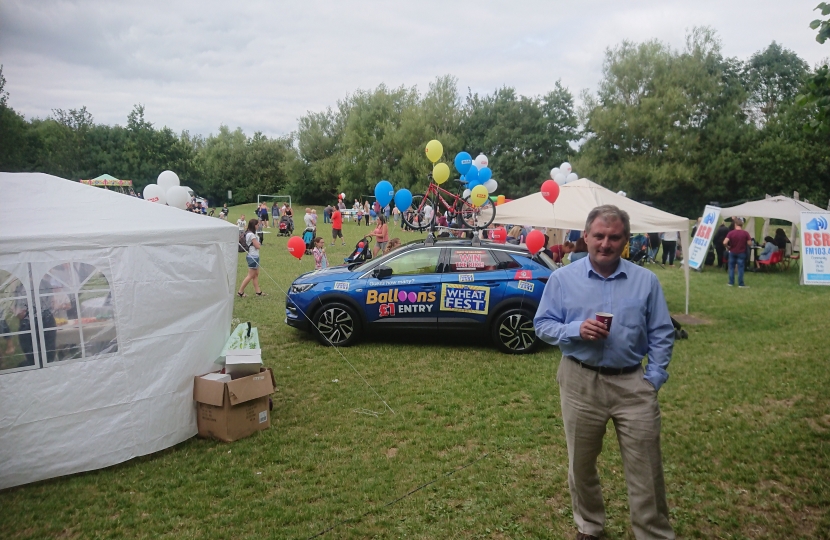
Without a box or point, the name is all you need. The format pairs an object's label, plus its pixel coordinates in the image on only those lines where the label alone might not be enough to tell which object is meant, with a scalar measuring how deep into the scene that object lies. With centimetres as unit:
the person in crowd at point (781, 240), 1755
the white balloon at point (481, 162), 1455
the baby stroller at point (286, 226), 2584
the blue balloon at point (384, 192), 1087
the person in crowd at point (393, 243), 1201
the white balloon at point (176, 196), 1220
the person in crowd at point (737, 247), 1377
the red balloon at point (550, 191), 997
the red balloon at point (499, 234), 1281
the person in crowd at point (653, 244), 1892
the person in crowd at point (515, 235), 1444
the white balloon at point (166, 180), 1336
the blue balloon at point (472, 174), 1242
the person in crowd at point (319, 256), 1218
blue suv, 798
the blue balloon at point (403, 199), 1087
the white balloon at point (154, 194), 1306
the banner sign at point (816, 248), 1388
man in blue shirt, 295
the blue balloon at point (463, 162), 1209
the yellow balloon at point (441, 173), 1121
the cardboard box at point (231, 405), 504
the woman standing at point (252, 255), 1173
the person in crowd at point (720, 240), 1751
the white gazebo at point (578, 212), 1008
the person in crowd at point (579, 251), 996
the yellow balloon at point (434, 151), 1123
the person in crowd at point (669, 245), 1825
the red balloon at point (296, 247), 882
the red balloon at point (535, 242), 882
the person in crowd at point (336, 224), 2219
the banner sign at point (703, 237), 1514
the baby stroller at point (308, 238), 1883
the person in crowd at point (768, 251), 1697
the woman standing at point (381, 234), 1557
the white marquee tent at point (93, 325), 425
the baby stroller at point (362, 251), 1239
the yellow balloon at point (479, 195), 1128
